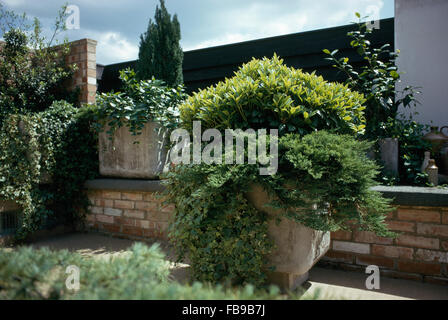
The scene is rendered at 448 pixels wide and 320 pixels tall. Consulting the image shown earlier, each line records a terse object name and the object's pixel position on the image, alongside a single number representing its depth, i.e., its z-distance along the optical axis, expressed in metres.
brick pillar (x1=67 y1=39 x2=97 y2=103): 4.53
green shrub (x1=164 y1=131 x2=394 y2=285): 2.16
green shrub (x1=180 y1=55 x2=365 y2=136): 2.53
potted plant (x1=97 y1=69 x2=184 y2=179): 3.74
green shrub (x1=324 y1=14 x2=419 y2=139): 3.68
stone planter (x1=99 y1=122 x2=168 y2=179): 3.79
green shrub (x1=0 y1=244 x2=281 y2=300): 1.09
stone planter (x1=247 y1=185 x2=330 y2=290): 2.34
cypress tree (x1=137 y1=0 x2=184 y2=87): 4.82
